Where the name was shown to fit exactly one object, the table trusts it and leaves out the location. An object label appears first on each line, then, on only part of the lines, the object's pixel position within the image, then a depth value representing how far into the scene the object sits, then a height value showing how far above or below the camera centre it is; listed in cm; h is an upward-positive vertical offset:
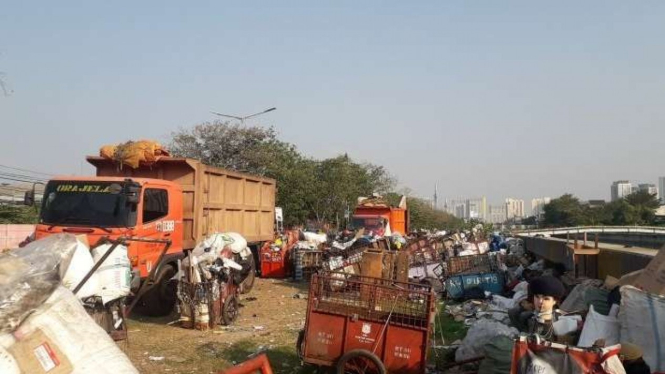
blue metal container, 1302 -115
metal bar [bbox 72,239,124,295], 584 -45
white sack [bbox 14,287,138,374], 287 -53
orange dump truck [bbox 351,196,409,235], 2554 +49
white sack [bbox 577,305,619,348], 511 -83
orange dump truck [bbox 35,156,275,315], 924 +27
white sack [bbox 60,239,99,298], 599 -46
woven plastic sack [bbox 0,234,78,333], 276 -25
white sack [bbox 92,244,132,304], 692 -57
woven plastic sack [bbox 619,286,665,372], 483 -74
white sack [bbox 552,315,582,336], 513 -80
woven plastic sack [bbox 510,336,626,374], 364 -77
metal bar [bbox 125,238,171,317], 705 -73
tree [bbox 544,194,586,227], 7638 +233
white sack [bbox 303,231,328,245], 1930 -35
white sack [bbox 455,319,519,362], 634 -113
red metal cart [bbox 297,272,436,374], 608 -98
